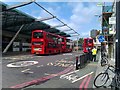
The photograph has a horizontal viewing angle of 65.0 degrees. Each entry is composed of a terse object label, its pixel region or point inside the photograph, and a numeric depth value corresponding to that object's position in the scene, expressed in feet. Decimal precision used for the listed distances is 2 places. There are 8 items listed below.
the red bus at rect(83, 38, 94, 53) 59.69
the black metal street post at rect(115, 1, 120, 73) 9.93
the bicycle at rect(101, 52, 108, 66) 25.86
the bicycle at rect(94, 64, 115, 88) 12.56
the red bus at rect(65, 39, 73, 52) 69.90
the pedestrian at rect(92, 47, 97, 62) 32.70
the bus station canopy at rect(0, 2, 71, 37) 52.37
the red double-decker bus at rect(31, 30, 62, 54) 43.58
